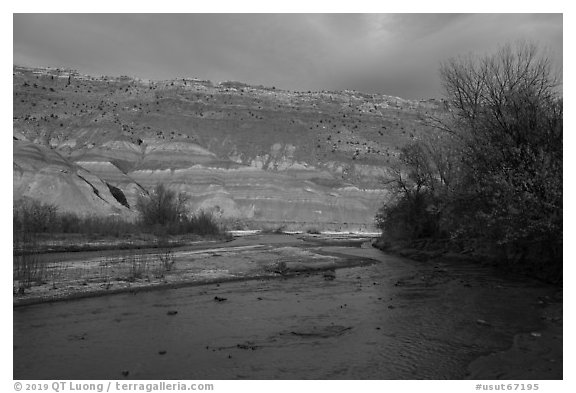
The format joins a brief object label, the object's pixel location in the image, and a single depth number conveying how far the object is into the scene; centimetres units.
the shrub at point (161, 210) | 5081
